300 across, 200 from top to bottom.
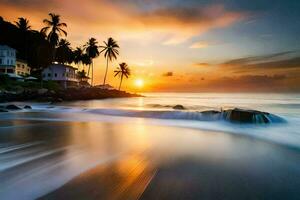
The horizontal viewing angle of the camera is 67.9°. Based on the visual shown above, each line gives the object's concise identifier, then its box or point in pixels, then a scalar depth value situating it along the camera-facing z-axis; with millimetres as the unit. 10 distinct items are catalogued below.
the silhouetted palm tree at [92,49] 52375
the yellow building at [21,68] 49250
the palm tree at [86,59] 56206
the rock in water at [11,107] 18431
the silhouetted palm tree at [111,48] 51562
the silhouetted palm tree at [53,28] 40750
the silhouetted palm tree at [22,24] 56312
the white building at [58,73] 53531
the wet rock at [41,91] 37056
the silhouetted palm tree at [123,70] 63062
